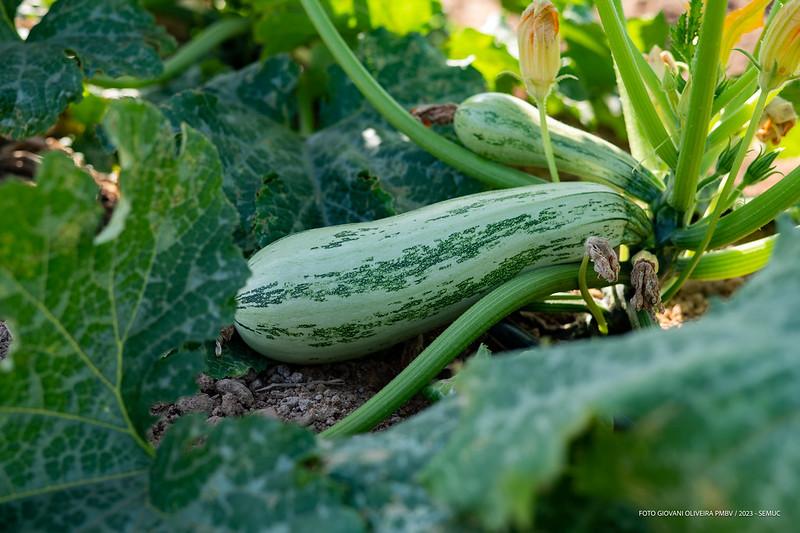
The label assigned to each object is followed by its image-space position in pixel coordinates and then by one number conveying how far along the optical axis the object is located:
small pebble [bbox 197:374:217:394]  0.75
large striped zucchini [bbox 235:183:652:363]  0.74
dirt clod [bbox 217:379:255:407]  0.74
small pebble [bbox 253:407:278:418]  0.72
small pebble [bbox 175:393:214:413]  0.72
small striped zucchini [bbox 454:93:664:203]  0.80
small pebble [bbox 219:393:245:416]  0.73
